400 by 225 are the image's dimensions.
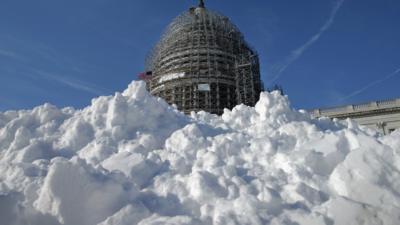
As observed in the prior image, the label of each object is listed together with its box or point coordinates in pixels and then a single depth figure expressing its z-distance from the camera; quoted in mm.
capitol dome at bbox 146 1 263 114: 38031
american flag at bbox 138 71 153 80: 43438
